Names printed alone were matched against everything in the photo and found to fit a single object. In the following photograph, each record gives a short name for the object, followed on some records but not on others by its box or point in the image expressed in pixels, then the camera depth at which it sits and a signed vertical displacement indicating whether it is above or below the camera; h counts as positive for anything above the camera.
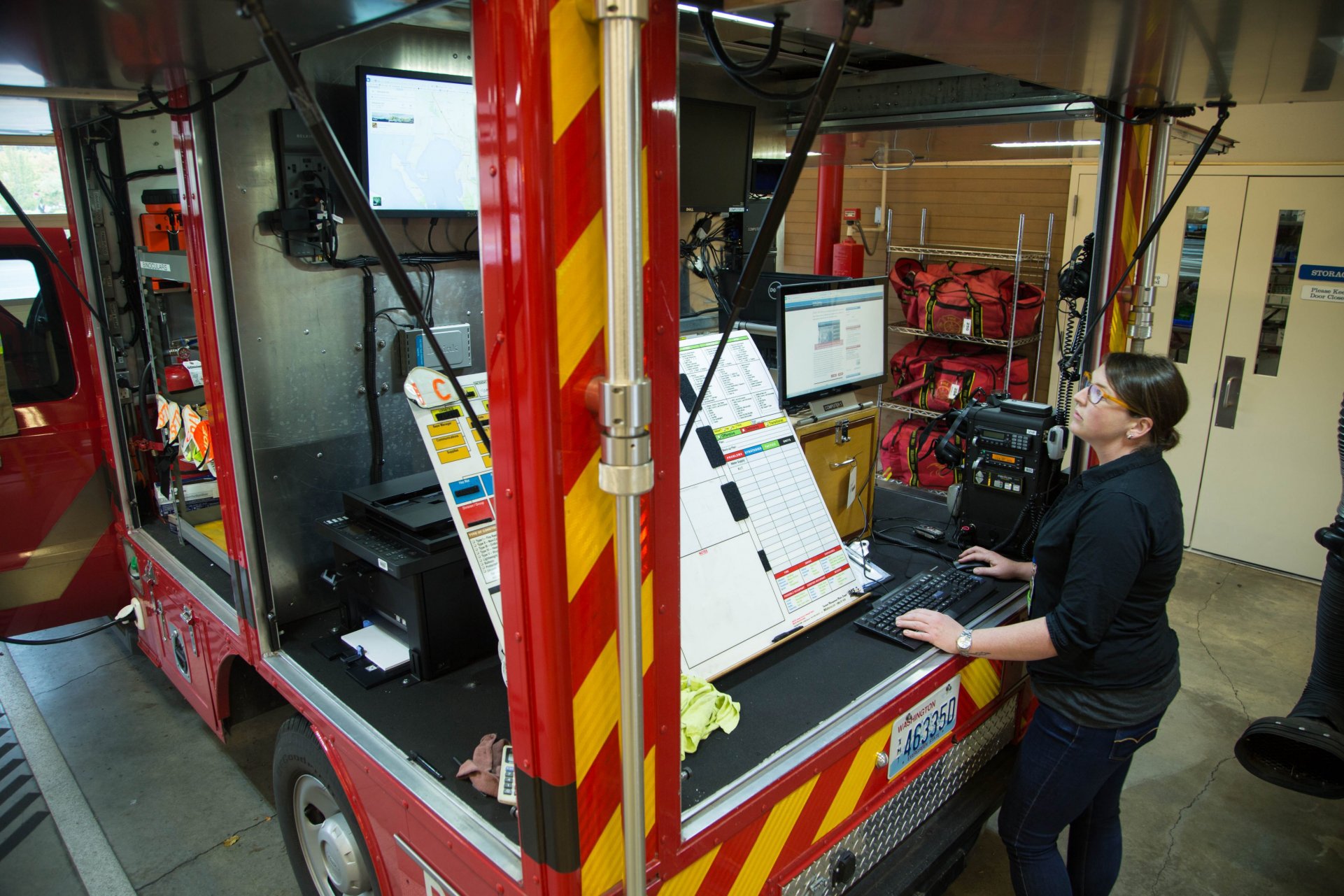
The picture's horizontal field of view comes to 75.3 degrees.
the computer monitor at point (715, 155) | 3.24 +0.31
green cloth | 1.87 -1.02
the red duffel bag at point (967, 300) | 6.33 -0.45
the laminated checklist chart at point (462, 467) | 2.02 -0.54
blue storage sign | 4.84 -0.23
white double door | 4.95 -0.68
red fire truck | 1.16 -0.47
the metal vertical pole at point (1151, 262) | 2.72 -0.07
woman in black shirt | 1.99 -0.90
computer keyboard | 2.36 -1.01
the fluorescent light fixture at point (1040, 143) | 4.44 +0.49
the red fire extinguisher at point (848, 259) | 6.71 -0.16
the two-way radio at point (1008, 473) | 2.73 -0.73
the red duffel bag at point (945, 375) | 6.45 -1.01
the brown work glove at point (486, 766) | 1.70 -1.04
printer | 2.07 -0.82
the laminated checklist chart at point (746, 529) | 2.17 -0.77
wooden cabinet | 2.76 -0.72
